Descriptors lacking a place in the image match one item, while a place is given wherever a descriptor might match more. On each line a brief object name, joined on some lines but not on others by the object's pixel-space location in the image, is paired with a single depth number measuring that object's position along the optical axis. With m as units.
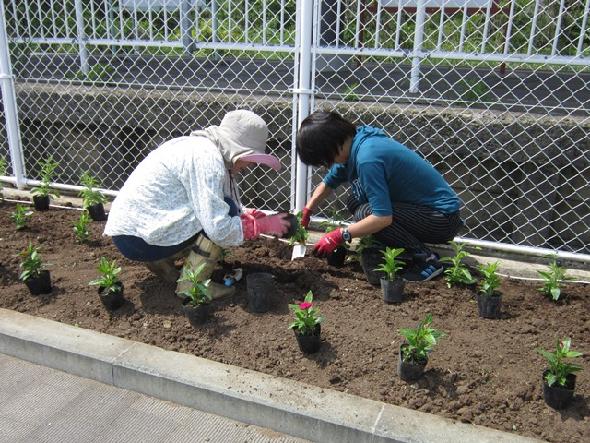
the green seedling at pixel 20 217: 3.65
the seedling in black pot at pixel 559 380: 1.99
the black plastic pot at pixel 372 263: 2.89
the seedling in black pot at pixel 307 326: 2.28
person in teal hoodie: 2.72
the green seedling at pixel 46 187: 4.06
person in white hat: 2.51
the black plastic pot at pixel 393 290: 2.69
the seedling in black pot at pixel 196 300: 2.51
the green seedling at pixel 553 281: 2.70
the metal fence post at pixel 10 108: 4.10
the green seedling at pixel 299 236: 3.19
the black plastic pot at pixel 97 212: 3.87
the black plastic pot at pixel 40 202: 4.07
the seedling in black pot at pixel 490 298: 2.58
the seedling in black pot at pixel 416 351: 2.12
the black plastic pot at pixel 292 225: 2.85
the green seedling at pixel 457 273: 2.82
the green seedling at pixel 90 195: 3.84
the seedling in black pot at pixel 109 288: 2.65
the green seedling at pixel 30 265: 2.78
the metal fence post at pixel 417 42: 3.47
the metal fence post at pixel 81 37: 4.79
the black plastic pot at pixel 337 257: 3.10
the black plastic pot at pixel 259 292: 2.63
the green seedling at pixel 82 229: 3.46
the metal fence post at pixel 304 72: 3.18
